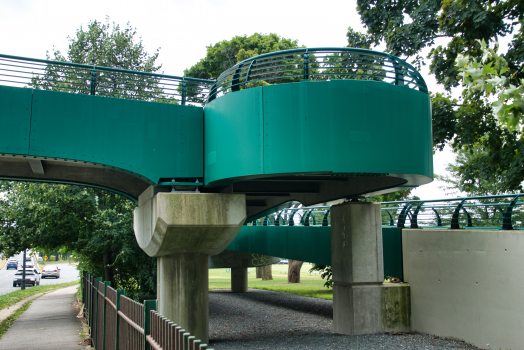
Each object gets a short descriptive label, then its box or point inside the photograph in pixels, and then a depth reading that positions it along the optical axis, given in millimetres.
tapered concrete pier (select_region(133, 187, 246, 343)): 11000
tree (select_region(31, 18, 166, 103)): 28312
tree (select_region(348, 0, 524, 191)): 16500
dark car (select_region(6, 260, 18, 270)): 76500
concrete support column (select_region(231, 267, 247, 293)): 28625
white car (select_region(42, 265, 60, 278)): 57594
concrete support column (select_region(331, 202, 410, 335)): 12234
